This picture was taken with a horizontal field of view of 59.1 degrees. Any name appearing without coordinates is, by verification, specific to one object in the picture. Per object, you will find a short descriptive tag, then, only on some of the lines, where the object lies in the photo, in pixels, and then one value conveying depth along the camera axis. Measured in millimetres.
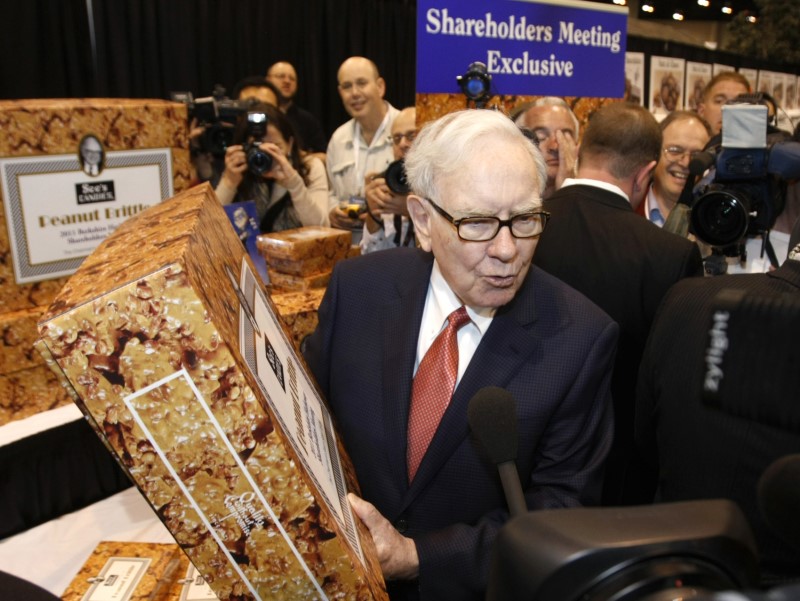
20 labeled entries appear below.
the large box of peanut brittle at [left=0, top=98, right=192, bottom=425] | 1596
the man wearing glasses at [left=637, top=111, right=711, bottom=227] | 2910
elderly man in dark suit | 1164
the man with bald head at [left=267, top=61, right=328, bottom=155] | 4906
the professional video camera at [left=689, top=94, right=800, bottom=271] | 1840
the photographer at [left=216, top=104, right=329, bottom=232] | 2541
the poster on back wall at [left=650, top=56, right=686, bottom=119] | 7570
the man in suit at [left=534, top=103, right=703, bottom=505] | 1898
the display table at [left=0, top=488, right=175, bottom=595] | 1498
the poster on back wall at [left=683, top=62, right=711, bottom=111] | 8320
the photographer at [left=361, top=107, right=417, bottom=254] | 2160
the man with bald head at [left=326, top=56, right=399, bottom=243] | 3844
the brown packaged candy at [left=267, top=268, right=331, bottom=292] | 2043
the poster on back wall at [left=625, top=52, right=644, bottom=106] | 7129
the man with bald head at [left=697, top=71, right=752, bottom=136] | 3941
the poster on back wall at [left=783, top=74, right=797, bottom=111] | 11070
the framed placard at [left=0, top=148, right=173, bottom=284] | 1612
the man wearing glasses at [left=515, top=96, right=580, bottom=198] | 2434
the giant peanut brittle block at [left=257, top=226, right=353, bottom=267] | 2020
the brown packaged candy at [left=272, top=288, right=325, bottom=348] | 1839
